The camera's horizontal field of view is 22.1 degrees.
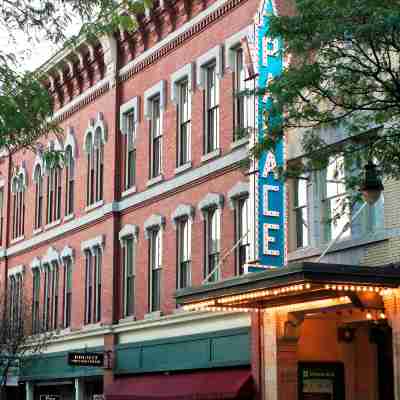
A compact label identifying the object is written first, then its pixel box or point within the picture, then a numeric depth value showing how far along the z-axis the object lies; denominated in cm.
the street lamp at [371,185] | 1552
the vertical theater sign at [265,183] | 2262
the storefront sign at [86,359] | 2950
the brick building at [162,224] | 2361
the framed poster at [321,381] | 2359
